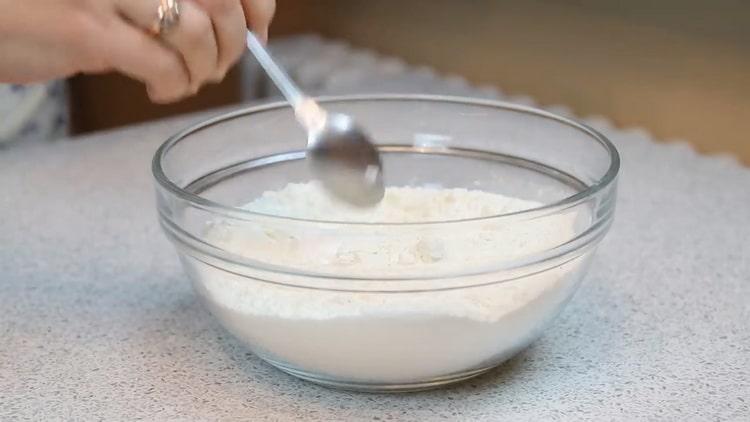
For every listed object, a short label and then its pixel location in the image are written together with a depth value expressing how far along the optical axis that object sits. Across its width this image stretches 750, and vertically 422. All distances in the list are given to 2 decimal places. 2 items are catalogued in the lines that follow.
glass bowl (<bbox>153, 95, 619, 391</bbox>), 0.93
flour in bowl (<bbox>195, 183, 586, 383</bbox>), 0.93
